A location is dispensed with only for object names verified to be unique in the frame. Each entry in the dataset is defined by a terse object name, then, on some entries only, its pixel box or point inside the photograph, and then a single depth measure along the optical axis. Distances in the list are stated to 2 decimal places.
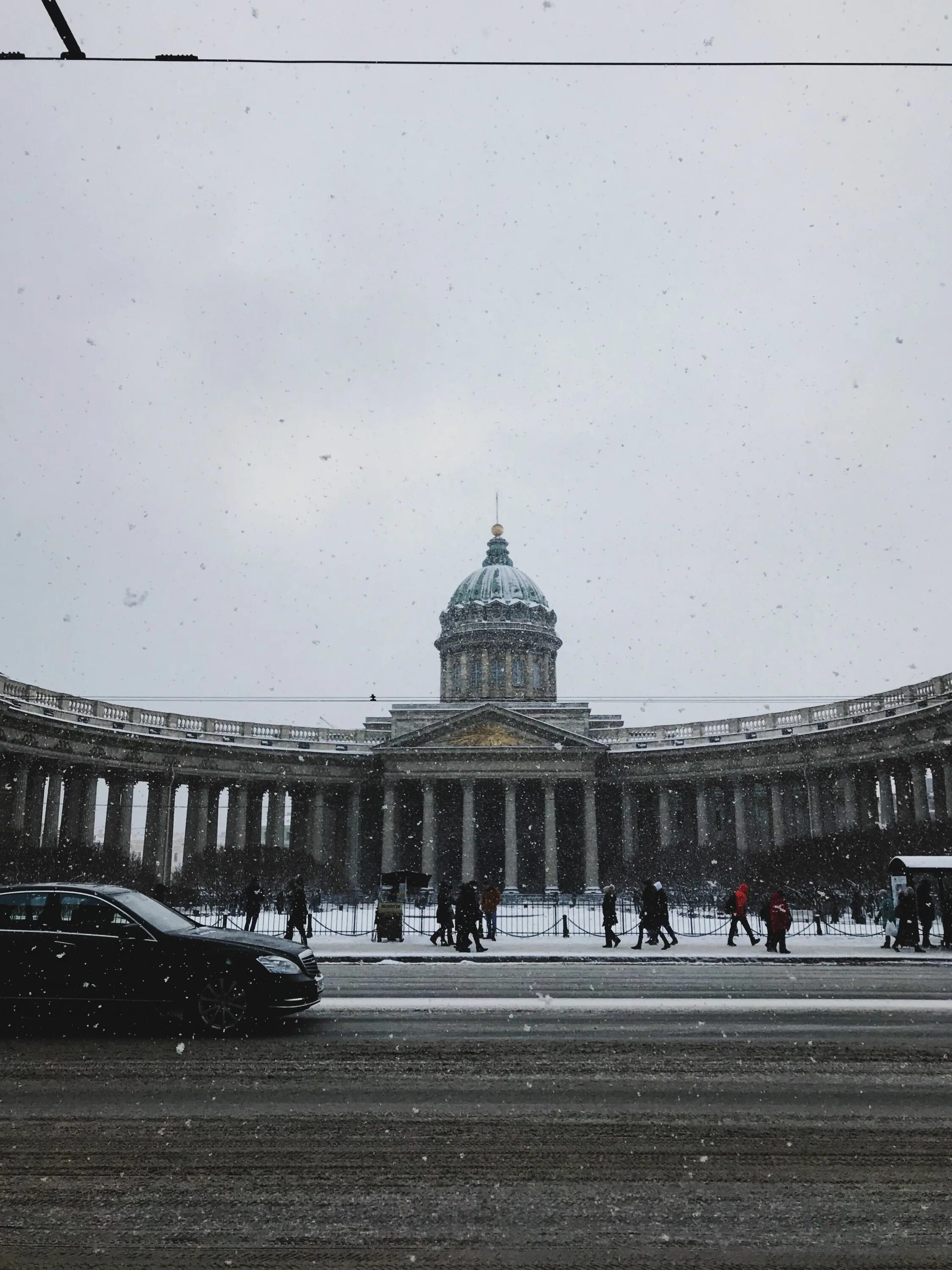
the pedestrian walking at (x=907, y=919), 22.61
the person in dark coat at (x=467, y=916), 22.62
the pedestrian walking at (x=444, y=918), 25.44
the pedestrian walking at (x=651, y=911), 23.84
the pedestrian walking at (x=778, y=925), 22.45
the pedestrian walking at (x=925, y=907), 23.30
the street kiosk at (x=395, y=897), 26.42
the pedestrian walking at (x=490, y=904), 27.72
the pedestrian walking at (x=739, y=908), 25.58
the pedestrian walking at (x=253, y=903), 28.30
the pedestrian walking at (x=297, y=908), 24.86
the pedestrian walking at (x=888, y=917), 23.19
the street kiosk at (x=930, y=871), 22.56
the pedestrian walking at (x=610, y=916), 24.72
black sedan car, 10.27
